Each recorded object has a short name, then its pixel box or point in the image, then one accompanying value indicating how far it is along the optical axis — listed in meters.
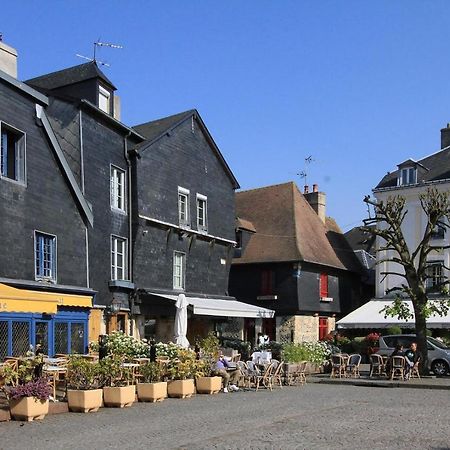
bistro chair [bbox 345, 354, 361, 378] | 24.45
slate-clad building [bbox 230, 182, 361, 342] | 36.44
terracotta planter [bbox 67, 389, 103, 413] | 13.91
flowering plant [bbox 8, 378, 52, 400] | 12.73
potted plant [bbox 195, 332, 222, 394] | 17.97
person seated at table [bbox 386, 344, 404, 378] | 23.14
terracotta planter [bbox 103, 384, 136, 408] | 14.73
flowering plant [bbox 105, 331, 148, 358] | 21.12
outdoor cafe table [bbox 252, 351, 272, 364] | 21.47
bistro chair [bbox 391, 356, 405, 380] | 22.86
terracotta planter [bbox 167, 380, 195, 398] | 16.91
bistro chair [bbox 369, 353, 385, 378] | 24.09
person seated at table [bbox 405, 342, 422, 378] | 22.98
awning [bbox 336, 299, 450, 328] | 35.19
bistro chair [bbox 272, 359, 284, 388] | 20.25
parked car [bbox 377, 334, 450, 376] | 26.06
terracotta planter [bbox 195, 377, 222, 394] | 17.94
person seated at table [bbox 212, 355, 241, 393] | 18.72
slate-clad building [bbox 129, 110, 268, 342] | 26.59
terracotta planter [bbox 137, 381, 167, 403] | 15.91
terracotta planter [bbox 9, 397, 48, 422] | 12.69
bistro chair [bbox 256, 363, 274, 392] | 19.66
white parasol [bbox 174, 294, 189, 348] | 22.94
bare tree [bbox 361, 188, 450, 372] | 25.11
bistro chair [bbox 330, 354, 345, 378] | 24.16
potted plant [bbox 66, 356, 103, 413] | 13.96
